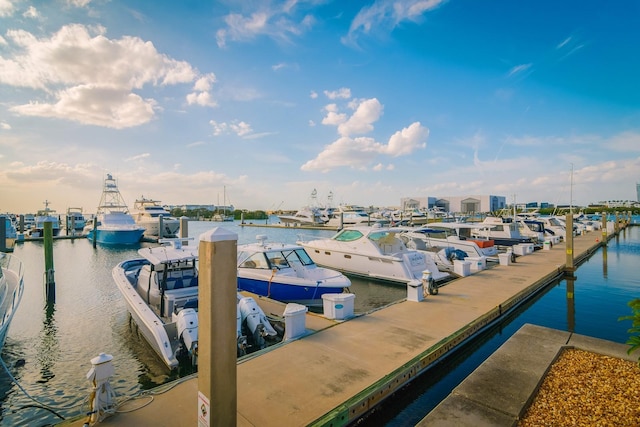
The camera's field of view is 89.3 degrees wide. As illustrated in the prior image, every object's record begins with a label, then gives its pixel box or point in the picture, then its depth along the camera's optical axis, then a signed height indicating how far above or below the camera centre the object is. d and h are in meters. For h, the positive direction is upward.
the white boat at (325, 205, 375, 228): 65.35 -1.90
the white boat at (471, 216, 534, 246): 24.08 -1.85
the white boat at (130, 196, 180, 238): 40.38 -0.93
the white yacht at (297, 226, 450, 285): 14.13 -2.16
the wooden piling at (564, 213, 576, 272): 15.85 -1.76
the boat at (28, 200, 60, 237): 41.79 -2.03
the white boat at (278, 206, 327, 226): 72.91 -1.48
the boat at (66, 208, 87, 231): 48.33 -1.29
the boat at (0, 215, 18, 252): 15.17 -1.59
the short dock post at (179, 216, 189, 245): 20.62 -0.88
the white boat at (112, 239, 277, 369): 6.52 -2.25
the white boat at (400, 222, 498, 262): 16.92 -1.68
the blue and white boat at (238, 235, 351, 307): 10.97 -2.29
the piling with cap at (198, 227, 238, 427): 3.08 -1.08
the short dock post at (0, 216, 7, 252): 14.60 -0.91
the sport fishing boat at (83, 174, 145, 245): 34.28 -1.15
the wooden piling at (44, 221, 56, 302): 12.88 -2.08
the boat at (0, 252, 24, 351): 6.87 -1.88
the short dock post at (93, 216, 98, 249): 32.54 -2.00
